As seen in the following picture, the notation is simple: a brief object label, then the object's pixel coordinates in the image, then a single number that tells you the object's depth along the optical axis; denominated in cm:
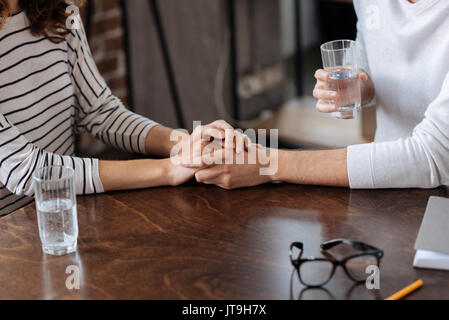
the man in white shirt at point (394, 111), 122
